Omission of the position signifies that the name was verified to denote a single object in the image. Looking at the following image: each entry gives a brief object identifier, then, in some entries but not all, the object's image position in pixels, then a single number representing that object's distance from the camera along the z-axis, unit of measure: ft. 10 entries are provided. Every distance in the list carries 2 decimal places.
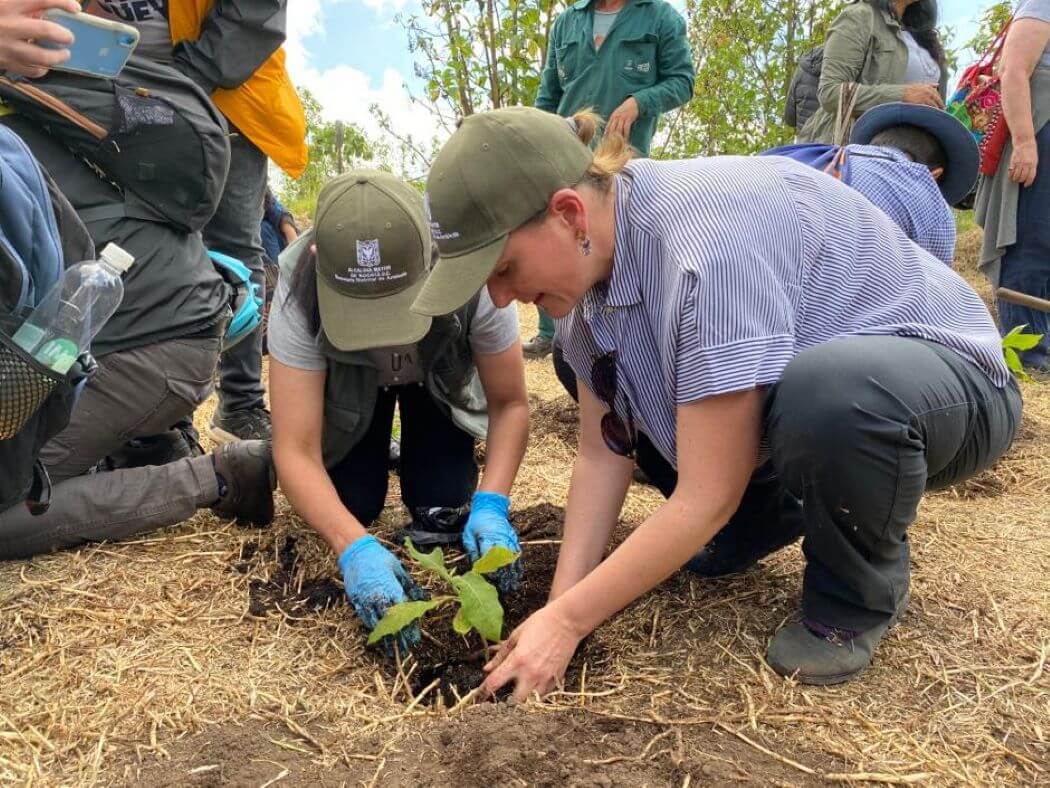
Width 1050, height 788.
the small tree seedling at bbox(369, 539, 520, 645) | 5.37
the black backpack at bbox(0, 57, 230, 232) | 6.97
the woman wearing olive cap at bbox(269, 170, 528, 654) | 6.28
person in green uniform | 13.48
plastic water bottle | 5.61
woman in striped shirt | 4.71
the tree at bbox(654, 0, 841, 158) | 24.80
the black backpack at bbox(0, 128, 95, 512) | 5.33
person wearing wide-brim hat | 7.38
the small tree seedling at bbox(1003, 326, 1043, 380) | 8.16
